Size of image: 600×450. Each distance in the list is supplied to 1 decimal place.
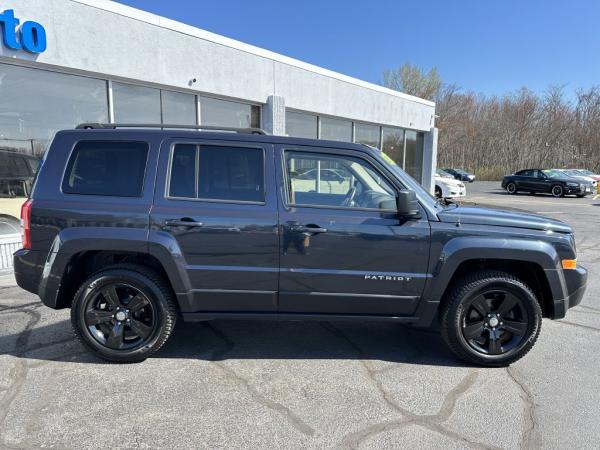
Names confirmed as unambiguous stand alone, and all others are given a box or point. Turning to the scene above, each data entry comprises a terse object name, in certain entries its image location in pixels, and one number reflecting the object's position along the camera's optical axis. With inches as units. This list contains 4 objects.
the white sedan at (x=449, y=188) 722.2
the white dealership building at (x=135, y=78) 265.7
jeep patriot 125.7
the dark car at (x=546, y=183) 894.4
